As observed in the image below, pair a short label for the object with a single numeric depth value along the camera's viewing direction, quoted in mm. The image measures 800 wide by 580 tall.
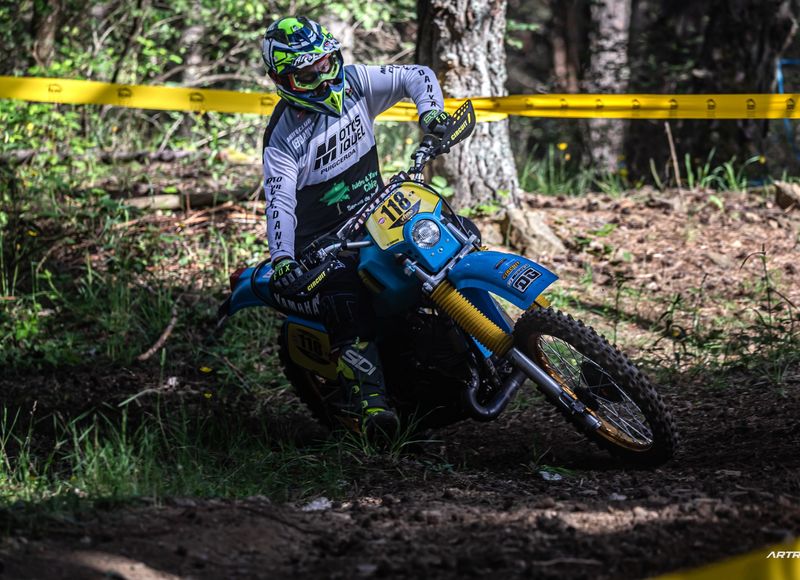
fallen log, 17844
